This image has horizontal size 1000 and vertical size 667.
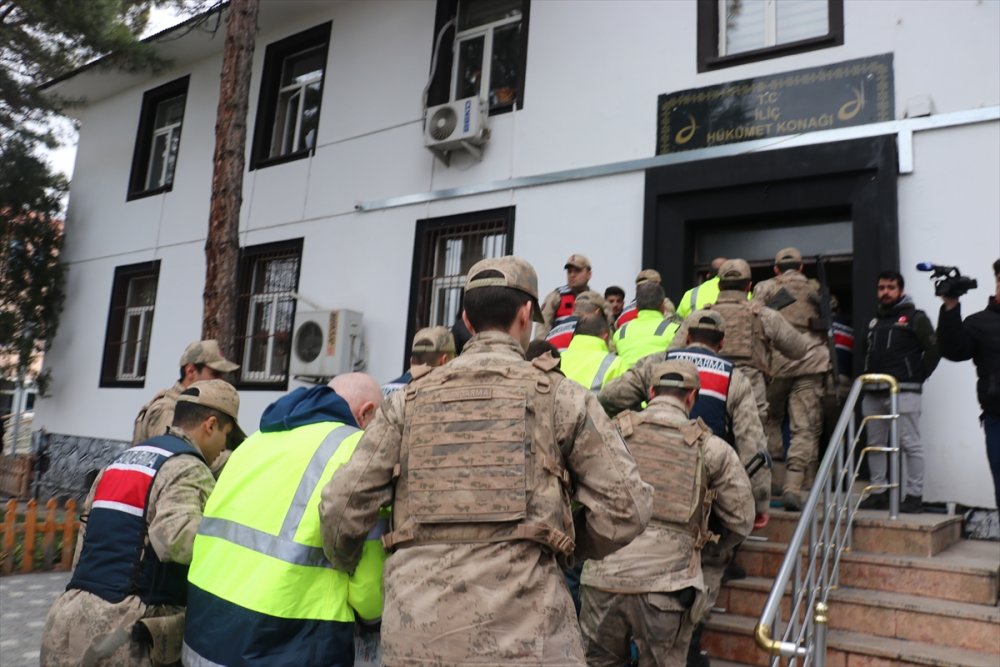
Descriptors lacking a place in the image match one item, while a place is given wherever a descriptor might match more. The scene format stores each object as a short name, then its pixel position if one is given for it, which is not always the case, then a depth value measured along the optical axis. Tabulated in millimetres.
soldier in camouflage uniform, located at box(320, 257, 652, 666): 1991
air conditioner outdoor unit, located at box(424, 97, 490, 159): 8797
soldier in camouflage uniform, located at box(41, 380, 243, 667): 2643
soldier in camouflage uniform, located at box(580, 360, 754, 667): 3539
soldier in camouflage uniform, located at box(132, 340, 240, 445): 4602
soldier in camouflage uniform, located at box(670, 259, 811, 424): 5297
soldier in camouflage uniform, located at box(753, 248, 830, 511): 5844
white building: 6207
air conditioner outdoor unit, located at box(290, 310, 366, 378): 9391
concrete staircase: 4023
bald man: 2196
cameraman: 4562
